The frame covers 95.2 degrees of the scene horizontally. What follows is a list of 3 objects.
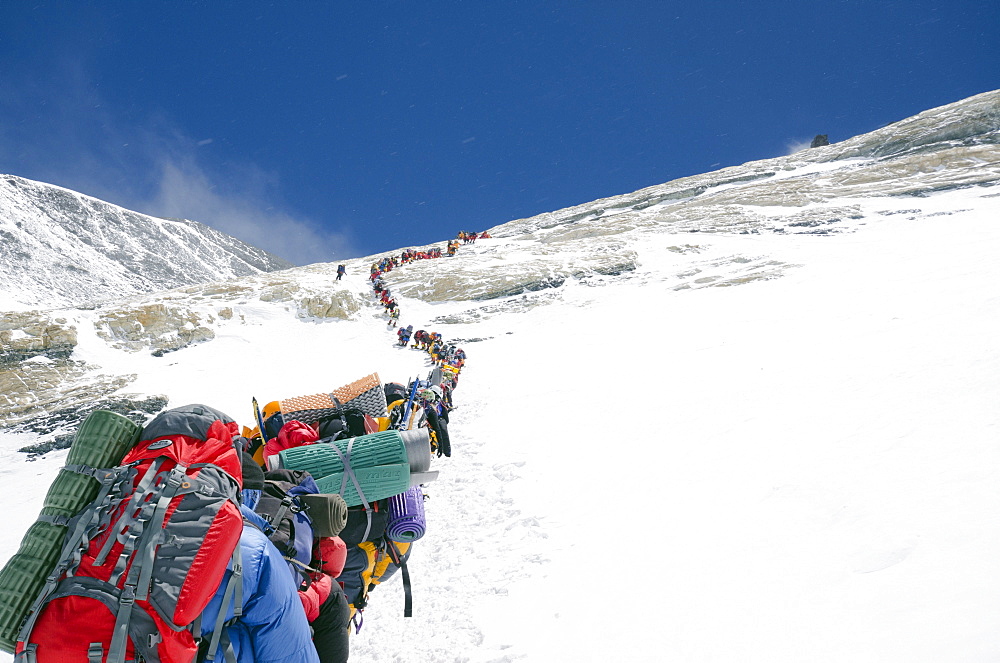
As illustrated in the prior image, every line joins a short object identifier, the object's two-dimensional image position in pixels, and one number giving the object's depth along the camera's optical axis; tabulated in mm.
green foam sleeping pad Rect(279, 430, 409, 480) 3611
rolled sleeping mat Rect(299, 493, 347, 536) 3012
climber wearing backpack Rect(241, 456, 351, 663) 2721
